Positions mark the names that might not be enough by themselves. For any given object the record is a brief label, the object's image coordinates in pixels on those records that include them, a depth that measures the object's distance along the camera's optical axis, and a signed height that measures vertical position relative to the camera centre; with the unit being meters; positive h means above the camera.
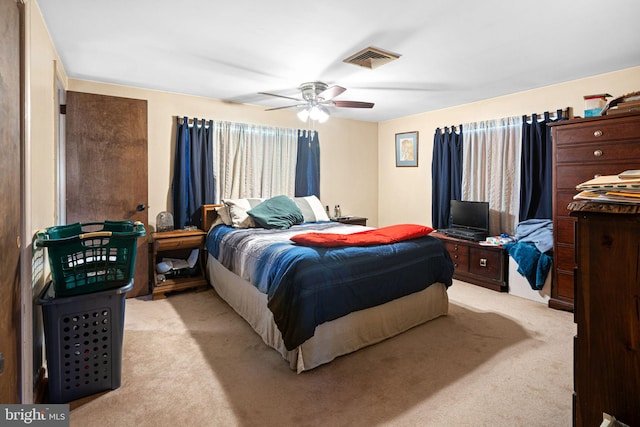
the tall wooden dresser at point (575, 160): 2.88 +0.46
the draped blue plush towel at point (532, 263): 3.49 -0.54
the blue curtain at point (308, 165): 5.12 +0.74
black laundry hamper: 1.91 -0.75
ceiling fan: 3.44 +1.18
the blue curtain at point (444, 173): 4.83 +0.56
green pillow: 3.89 +0.00
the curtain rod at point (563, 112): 3.71 +1.10
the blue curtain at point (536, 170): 3.89 +0.48
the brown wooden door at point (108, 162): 3.39 +0.55
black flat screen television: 4.36 -0.05
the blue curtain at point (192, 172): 4.13 +0.51
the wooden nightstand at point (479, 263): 3.91 -0.63
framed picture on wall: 5.45 +1.04
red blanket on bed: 2.67 -0.21
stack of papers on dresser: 0.84 +0.06
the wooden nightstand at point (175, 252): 3.71 -0.47
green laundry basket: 1.88 -0.27
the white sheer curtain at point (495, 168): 4.24 +0.58
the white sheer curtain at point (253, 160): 4.47 +0.74
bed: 2.26 -0.58
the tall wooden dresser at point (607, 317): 0.84 -0.28
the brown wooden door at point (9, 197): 1.35 +0.07
